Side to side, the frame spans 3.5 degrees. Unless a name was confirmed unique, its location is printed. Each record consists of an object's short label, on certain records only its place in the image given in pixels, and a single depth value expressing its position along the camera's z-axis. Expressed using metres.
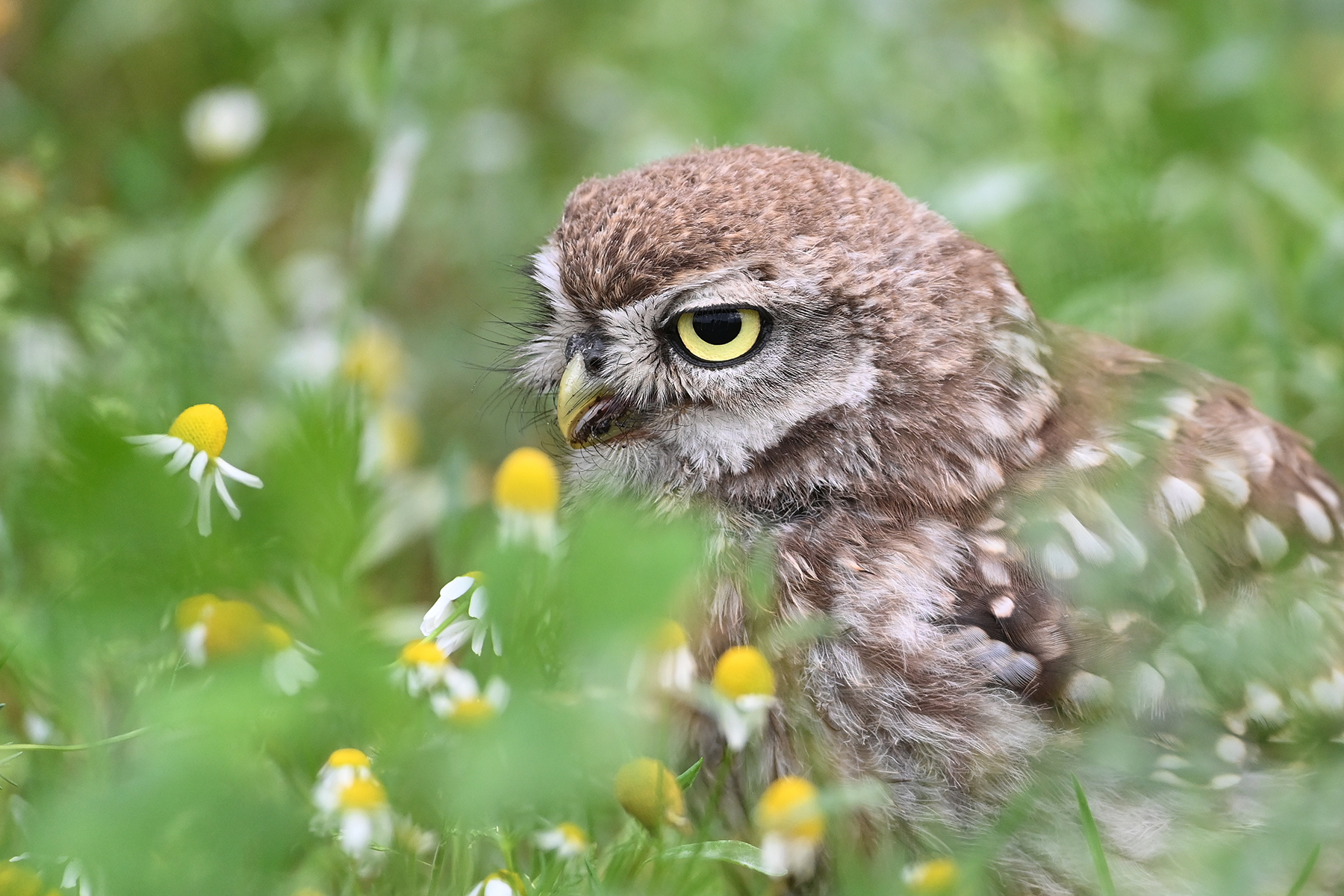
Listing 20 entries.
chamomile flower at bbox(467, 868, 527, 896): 2.94
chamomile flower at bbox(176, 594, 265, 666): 2.94
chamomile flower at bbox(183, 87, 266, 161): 3.11
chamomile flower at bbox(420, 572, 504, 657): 2.95
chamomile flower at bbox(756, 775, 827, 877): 2.94
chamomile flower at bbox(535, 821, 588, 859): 2.95
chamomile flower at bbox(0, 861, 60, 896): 2.93
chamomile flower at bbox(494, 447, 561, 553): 2.94
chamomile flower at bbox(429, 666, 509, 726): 2.93
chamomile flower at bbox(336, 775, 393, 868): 2.93
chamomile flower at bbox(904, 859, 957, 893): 2.94
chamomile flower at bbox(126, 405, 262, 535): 2.94
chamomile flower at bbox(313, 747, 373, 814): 2.93
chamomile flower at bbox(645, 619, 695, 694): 2.95
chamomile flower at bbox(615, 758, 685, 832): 2.94
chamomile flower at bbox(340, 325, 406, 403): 3.07
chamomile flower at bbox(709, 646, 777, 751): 2.94
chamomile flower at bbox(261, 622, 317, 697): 2.94
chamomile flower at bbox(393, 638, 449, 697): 2.94
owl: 2.97
